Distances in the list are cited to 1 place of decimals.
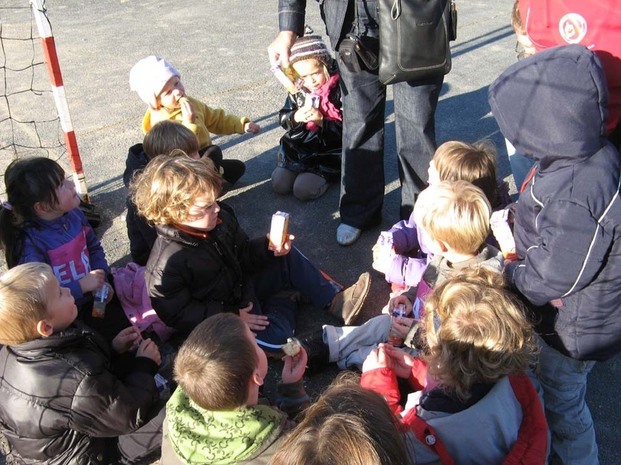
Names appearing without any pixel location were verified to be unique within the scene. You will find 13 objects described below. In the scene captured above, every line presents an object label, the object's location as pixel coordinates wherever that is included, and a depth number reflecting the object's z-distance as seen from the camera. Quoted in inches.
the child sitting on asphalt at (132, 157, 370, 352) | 105.7
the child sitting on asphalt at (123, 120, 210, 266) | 128.2
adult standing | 122.7
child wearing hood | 73.2
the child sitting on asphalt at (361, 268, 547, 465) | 71.4
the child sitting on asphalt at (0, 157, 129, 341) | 112.6
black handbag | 111.3
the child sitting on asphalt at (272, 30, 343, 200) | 155.6
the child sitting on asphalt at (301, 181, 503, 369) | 96.7
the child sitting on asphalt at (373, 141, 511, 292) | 114.3
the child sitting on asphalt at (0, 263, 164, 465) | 85.3
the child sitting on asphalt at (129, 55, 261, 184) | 148.2
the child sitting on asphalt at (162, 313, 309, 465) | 69.9
